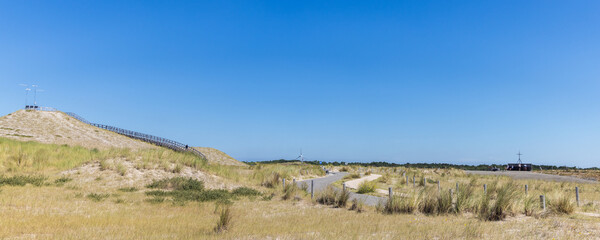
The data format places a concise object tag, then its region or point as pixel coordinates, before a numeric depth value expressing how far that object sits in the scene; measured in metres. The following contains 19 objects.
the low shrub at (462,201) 15.71
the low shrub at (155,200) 18.30
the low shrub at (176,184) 24.70
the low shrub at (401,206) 15.85
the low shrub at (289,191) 21.69
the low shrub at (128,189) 22.72
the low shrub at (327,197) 19.56
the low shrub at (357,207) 17.20
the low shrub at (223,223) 11.34
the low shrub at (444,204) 15.62
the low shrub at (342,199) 18.66
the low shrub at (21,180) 20.48
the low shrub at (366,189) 27.55
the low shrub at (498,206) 14.27
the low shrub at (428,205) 15.65
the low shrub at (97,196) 18.09
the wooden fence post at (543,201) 15.67
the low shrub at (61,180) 22.33
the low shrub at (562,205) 16.27
